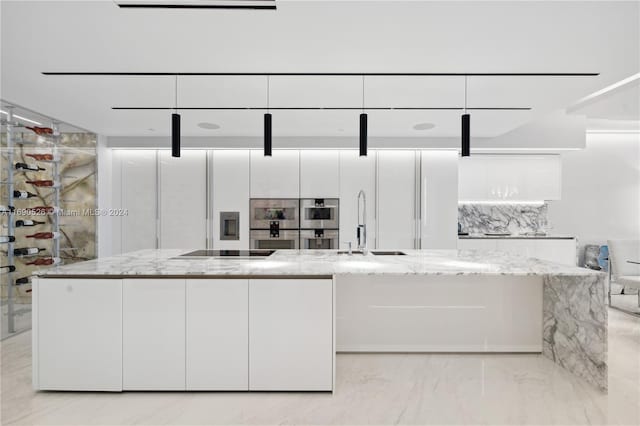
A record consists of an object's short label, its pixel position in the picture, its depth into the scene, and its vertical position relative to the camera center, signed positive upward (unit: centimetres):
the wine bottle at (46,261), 416 -60
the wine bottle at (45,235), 415 -31
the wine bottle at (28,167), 385 +44
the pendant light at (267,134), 296 +61
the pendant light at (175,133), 304 +62
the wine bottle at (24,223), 384 -15
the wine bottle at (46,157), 409 +58
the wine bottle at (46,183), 409 +29
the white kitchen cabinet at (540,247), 539 -51
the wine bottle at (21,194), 380 +15
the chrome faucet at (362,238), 346 -26
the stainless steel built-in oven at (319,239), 540 -42
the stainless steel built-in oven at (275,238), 541 -41
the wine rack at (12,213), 376 -5
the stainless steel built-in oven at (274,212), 538 -3
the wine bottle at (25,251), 390 -45
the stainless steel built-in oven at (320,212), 538 -3
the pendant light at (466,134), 293 +61
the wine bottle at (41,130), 402 +86
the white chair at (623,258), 433 -54
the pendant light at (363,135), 298 +60
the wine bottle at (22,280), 393 -76
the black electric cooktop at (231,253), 324 -39
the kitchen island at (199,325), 243 -76
